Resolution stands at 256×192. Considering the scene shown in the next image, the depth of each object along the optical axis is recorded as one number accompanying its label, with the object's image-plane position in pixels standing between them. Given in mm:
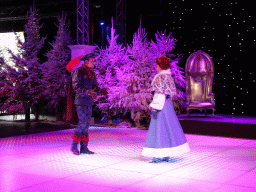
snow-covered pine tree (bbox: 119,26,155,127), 9961
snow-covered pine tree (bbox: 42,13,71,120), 12031
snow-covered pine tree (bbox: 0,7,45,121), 12391
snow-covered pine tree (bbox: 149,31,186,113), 10312
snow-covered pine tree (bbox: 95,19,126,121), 10422
